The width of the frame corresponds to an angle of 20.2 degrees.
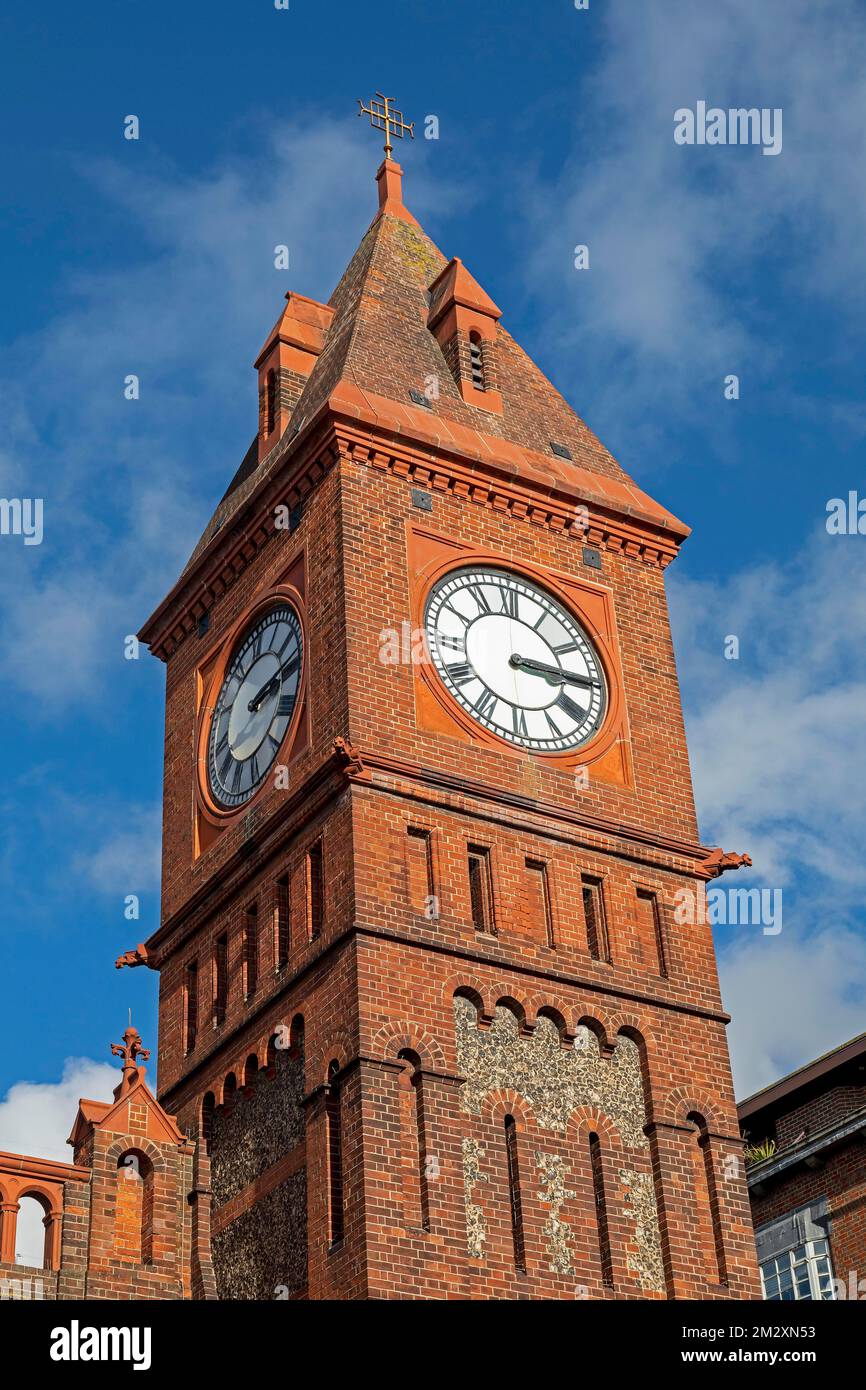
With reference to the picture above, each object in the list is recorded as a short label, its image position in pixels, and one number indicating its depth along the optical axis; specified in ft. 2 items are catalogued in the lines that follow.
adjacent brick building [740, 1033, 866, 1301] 136.15
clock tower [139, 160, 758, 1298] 105.60
